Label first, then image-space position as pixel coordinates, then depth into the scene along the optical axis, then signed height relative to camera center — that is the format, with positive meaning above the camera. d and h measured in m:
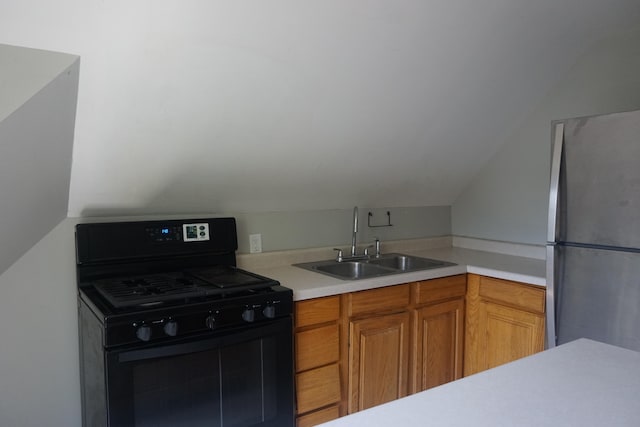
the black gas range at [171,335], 1.57 -0.50
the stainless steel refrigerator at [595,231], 1.88 -0.16
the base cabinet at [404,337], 2.08 -0.71
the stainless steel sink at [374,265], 2.63 -0.41
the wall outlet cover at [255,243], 2.52 -0.26
